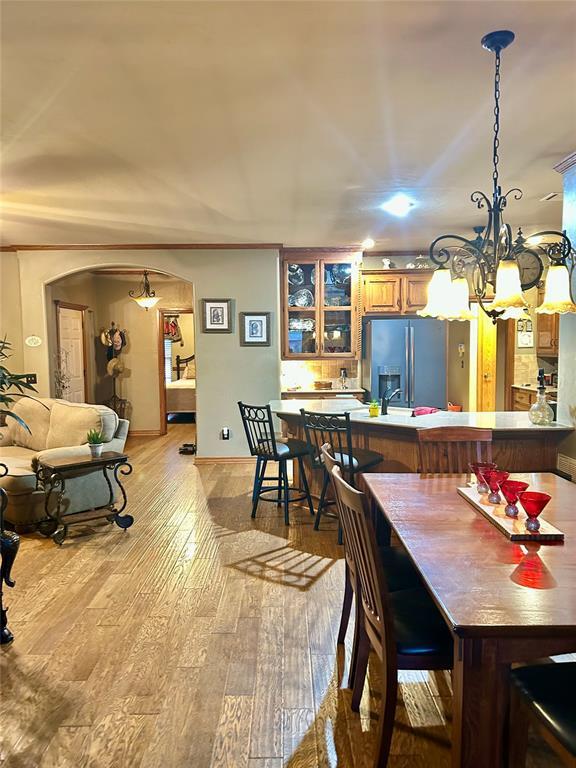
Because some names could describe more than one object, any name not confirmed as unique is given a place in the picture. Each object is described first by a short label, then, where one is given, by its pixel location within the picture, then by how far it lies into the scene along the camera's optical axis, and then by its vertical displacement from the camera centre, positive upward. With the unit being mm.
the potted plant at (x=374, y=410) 4238 -499
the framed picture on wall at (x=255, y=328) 6445 +211
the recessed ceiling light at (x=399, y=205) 4297 +1135
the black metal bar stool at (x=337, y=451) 3797 -781
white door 7384 +1
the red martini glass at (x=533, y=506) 1907 -562
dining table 1372 -679
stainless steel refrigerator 6883 -198
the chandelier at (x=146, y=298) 7957 +731
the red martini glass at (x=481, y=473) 2359 -552
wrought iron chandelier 2311 +288
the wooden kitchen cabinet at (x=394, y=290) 6672 +655
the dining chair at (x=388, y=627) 1742 -930
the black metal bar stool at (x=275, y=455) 4316 -852
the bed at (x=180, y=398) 10047 -917
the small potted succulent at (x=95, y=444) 4297 -738
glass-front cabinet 6621 +496
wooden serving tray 1892 -650
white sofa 4262 -838
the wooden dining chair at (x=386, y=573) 2213 -939
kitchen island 3627 -629
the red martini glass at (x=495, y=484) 2240 -573
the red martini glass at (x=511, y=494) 2096 -576
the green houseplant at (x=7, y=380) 2683 -152
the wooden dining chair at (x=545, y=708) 1379 -956
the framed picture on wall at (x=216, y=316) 6422 +359
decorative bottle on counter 3566 -448
